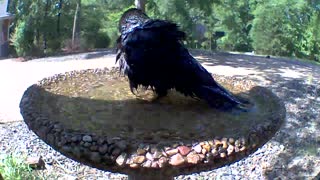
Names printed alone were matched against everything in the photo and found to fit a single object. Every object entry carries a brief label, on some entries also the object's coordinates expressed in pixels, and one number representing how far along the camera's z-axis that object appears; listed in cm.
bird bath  153
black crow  195
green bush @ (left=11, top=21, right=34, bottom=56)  1017
